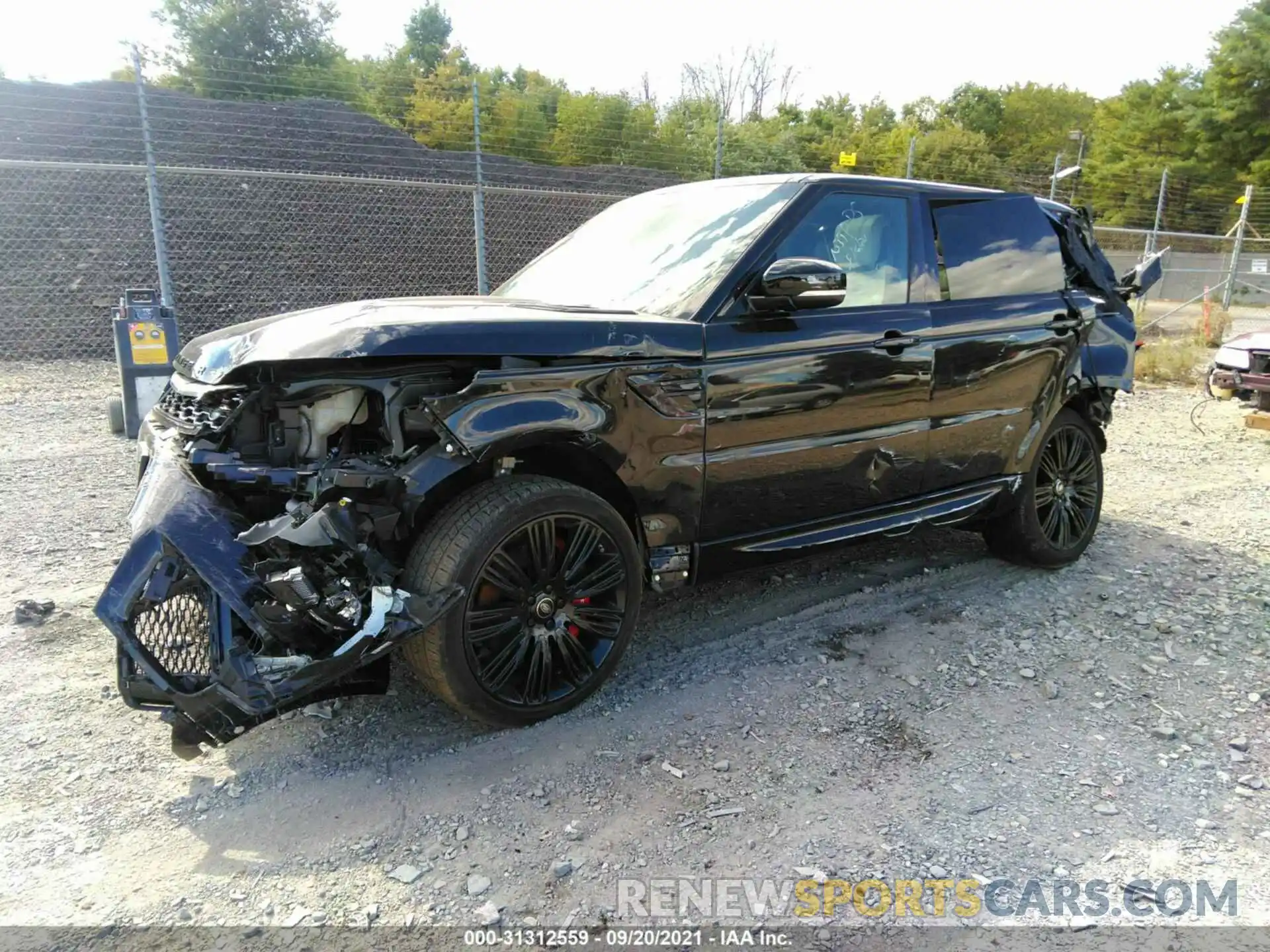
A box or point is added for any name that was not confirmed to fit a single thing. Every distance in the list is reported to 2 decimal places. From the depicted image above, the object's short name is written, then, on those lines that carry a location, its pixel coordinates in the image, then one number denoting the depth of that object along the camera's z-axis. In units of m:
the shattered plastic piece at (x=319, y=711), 3.13
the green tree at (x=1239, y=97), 36.00
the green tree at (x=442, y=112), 11.30
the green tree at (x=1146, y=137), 35.66
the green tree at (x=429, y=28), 36.88
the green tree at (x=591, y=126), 14.62
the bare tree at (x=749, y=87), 43.16
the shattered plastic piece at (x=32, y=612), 3.65
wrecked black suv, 2.55
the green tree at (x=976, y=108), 54.88
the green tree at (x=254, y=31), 24.23
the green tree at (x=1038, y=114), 57.66
